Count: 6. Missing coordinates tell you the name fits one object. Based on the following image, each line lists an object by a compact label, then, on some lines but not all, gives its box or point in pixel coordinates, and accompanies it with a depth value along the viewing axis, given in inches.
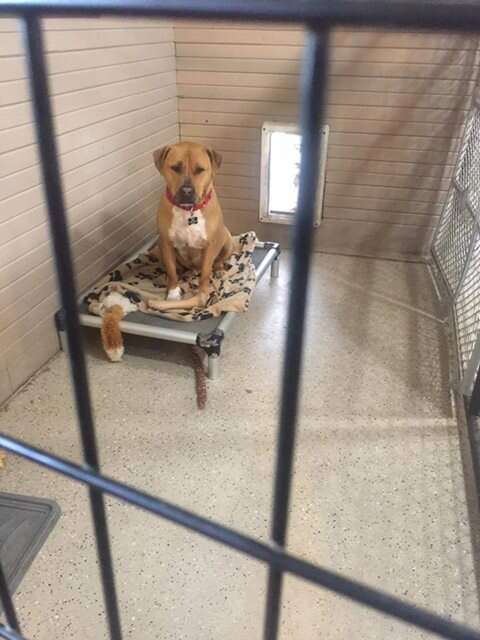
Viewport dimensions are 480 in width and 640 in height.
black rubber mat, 54.9
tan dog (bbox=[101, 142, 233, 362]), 86.8
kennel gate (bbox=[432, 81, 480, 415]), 81.6
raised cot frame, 81.8
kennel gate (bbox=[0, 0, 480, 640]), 12.6
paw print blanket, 89.0
